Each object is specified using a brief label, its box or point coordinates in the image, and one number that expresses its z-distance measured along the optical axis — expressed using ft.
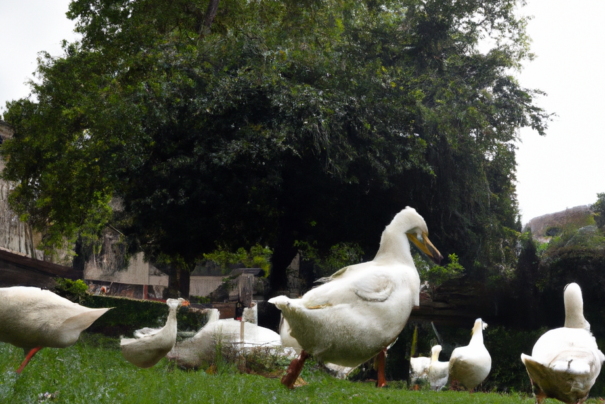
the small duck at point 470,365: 34.04
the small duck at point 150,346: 22.83
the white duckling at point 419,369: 45.75
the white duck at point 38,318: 17.88
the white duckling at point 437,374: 43.98
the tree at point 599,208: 70.59
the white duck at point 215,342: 34.12
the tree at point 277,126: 50.37
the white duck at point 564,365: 20.85
